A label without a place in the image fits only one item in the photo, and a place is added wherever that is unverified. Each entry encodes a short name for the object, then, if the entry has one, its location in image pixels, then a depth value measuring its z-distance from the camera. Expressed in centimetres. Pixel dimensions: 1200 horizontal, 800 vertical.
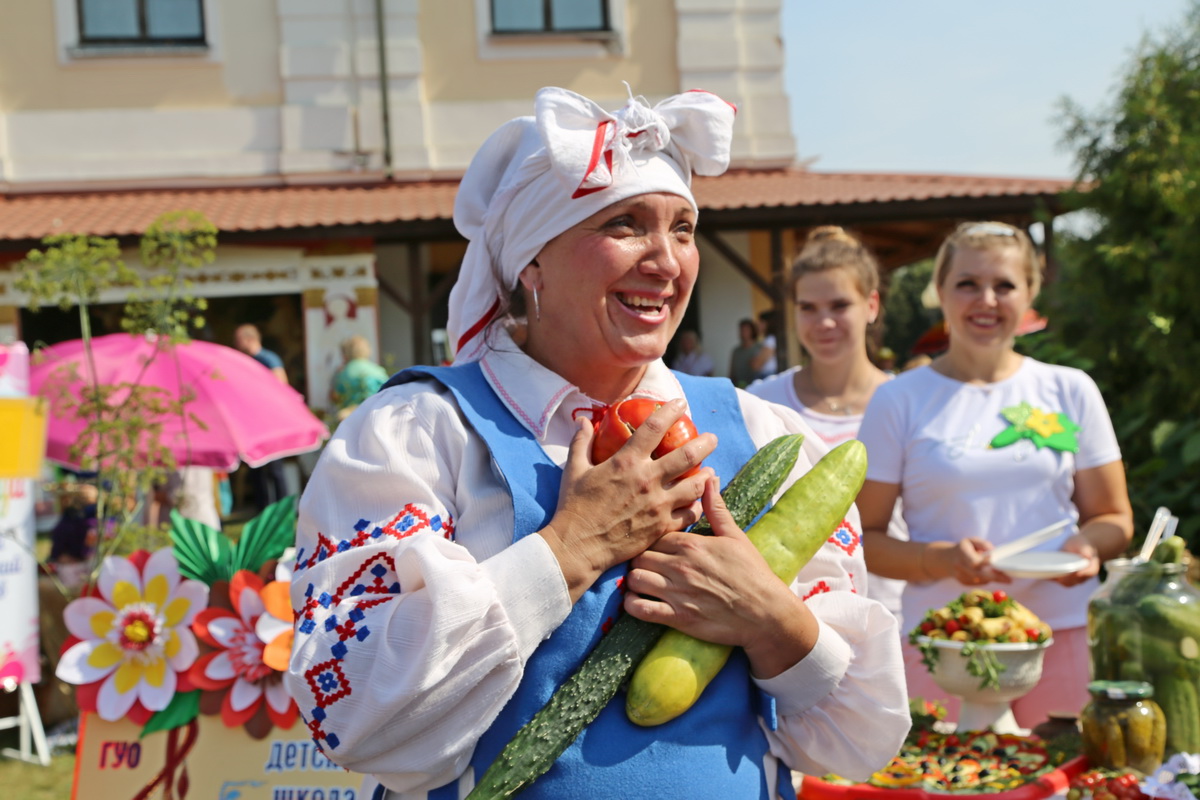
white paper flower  258
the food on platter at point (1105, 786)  235
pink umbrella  527
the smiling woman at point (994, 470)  307
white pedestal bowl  271
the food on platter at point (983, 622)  272
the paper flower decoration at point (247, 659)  255
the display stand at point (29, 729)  509
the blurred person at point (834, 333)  371
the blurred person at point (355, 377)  1033
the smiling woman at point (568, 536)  148
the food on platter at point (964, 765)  245
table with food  243
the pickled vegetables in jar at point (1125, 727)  249
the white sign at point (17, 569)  455
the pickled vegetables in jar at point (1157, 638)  262
